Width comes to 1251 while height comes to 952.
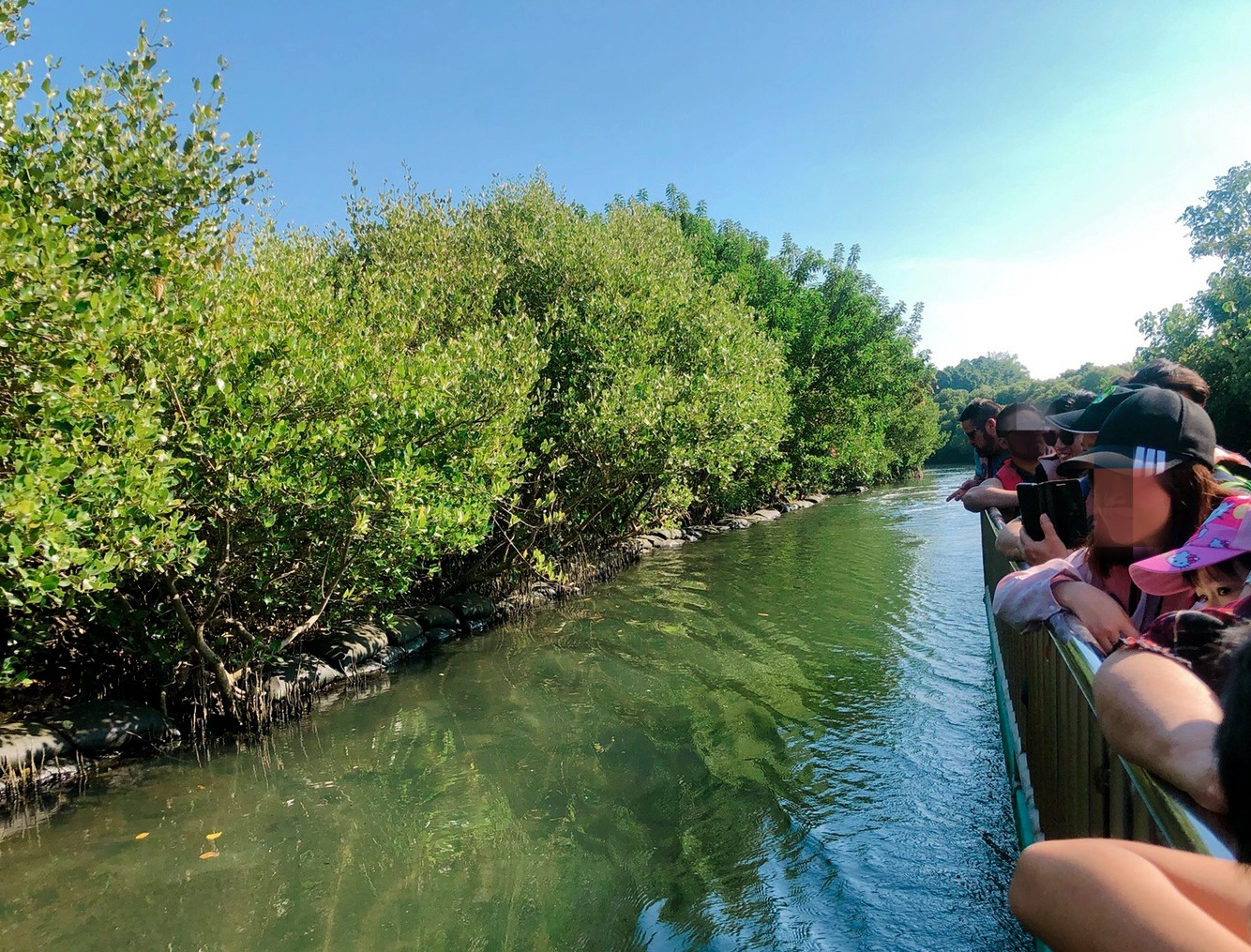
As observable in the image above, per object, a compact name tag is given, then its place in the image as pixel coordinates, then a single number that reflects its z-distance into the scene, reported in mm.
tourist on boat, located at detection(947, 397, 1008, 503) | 7551
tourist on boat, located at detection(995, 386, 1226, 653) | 2430
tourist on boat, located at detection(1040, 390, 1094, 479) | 4309
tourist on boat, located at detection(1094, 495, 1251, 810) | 1532
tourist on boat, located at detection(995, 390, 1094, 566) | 3656
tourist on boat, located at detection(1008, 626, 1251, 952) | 1109
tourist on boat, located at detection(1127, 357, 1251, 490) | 3643
